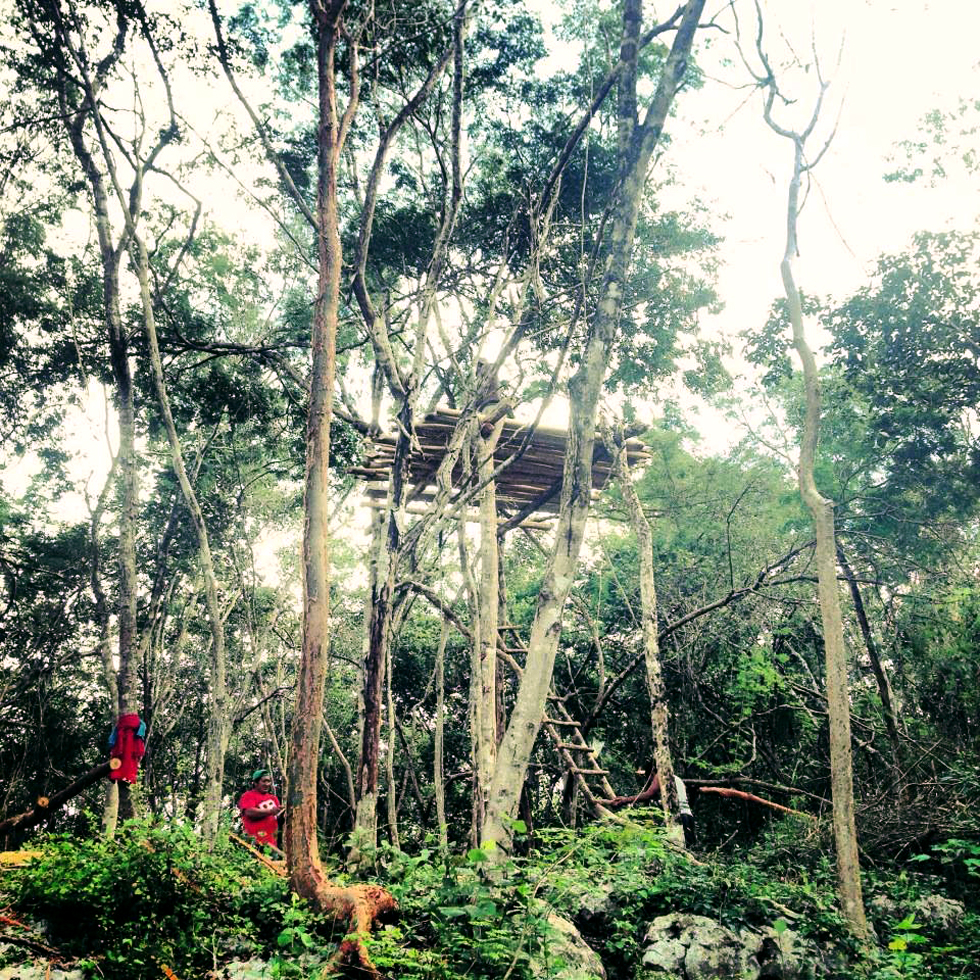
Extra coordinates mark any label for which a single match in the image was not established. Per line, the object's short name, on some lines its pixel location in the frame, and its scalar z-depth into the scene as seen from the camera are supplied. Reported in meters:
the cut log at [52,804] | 6.34
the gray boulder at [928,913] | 7.27
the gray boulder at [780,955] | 5.75
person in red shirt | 9.23
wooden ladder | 9.27
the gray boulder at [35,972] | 3.79
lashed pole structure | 8.34
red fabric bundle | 7.22
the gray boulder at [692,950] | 5.64
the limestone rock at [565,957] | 4.05
